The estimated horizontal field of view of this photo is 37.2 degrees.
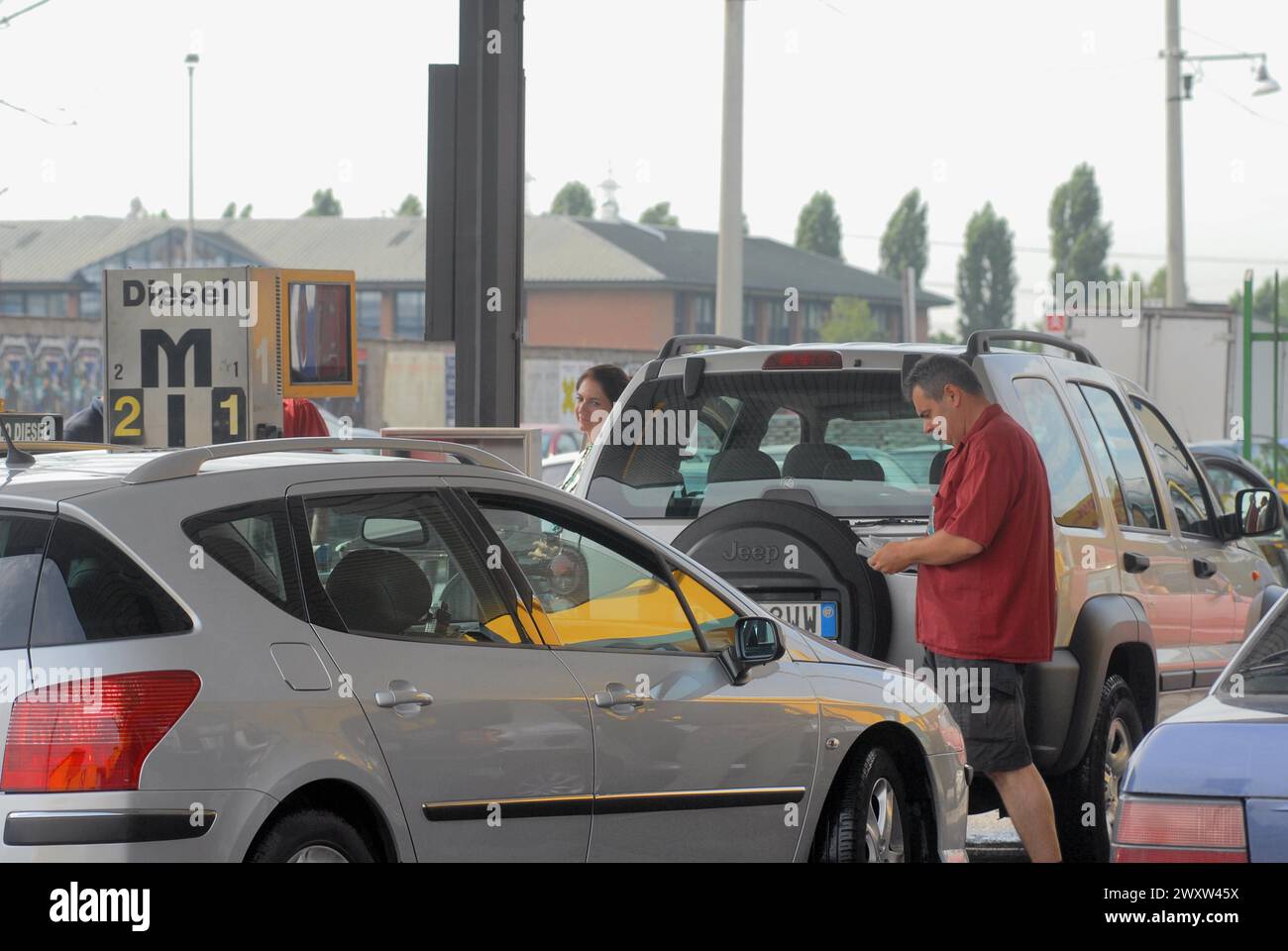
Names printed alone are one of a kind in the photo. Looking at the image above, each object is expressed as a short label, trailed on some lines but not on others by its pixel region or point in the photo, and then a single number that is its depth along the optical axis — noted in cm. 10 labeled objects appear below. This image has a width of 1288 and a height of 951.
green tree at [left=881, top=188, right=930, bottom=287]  11112
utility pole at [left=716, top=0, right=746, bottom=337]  1967
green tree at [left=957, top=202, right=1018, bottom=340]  11244
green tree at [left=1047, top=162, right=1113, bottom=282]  10944
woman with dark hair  997
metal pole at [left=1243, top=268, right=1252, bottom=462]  1600
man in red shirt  655
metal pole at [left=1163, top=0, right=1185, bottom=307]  2819
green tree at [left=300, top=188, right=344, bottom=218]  12575
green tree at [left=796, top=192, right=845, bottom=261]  11338
